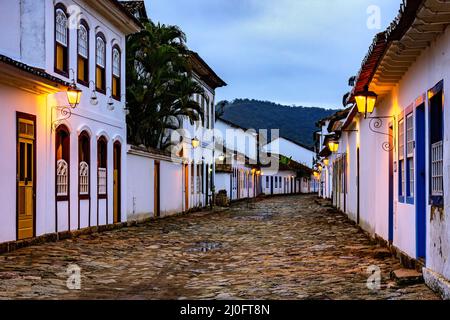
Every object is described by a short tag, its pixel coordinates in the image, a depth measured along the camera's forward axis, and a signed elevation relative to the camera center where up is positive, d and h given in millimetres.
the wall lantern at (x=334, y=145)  28297 +1049
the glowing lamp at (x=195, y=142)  30312 +1260
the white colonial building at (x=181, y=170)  22906 +72
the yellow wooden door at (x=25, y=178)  13609 -117
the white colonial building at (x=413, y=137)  7668 +507
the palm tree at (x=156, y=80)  23375 +3111
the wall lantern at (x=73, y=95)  14844 +1633
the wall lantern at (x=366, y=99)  12562 +1290
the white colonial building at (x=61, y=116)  13266 +1270
